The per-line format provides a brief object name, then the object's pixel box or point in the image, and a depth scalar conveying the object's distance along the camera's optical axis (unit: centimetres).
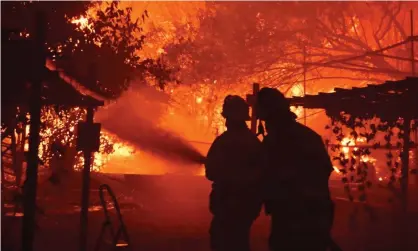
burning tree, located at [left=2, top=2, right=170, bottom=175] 1327
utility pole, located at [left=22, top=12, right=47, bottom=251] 588
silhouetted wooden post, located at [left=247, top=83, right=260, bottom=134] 1188
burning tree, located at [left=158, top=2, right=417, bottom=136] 2594
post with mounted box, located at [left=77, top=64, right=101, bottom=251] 884
